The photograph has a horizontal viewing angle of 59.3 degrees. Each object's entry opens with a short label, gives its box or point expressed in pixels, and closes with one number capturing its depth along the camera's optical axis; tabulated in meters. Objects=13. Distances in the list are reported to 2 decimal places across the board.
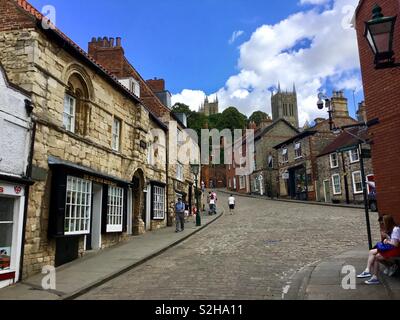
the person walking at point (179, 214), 18.22
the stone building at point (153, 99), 22.34
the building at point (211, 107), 133.23
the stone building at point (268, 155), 47.41
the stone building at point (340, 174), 30.61
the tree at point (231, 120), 74.75
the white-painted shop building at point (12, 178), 8.33
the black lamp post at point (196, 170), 20.73
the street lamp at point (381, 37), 4.78
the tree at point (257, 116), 88.24
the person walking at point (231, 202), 29.06
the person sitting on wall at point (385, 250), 6.54
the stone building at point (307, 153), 37.69
